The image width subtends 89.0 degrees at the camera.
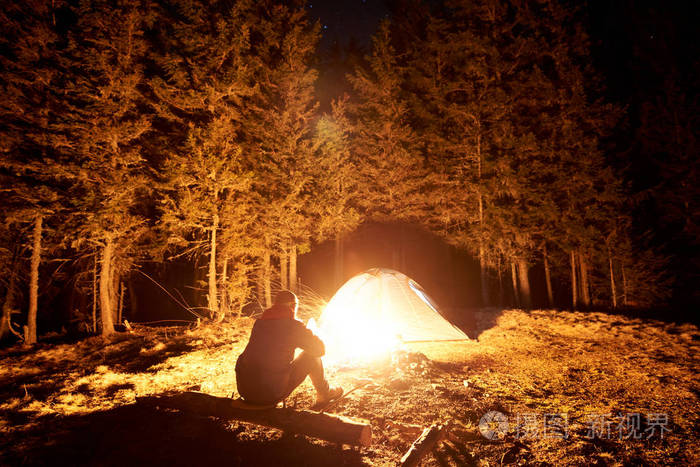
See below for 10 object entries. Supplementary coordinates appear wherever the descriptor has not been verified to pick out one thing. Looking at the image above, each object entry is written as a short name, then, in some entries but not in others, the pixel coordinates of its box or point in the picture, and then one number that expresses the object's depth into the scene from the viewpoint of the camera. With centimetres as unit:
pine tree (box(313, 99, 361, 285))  1416
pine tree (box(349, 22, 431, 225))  1588
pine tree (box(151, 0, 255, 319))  999
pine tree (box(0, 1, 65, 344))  862
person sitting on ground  364
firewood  312
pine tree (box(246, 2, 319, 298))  1305
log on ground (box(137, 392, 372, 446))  316
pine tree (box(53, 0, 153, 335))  894
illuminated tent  713
